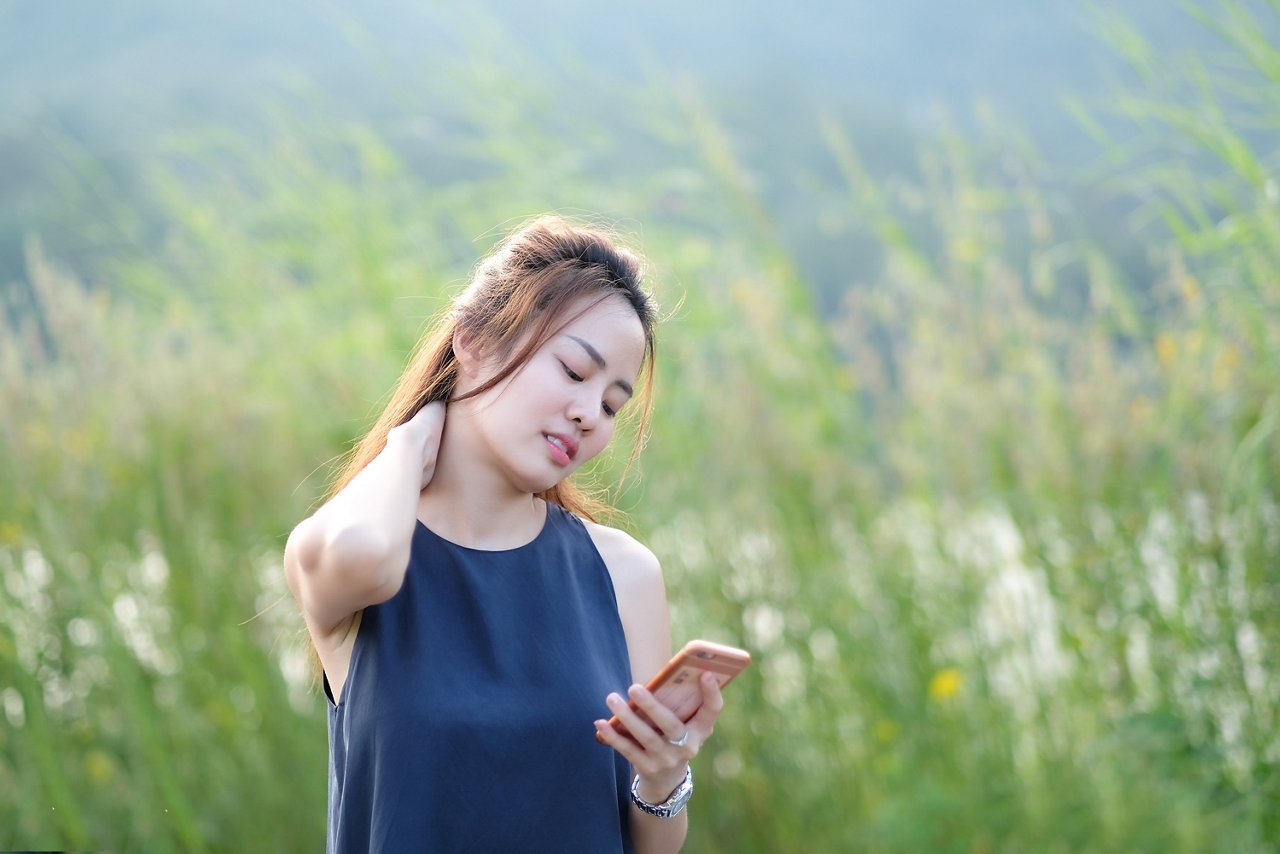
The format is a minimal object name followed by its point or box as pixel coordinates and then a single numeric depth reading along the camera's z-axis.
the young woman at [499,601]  2.20
